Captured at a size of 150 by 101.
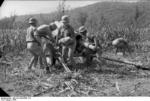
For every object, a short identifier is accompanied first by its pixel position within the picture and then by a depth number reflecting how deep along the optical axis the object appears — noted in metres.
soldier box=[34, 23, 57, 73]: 4.88
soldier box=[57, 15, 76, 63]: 5.03
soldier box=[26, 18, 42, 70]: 4.84
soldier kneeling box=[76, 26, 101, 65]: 5.26
